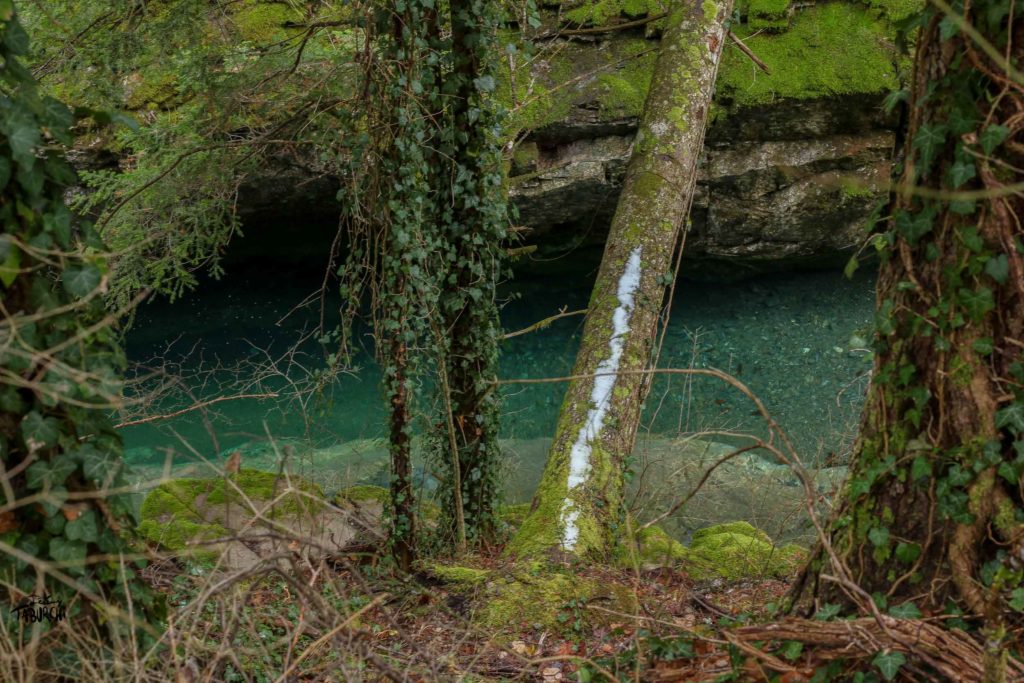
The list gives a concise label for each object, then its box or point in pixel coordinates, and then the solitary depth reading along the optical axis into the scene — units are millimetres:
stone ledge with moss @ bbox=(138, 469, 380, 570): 5930
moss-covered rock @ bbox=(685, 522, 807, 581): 5223
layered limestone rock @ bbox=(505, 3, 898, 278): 10414
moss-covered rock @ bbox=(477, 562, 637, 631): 4363
